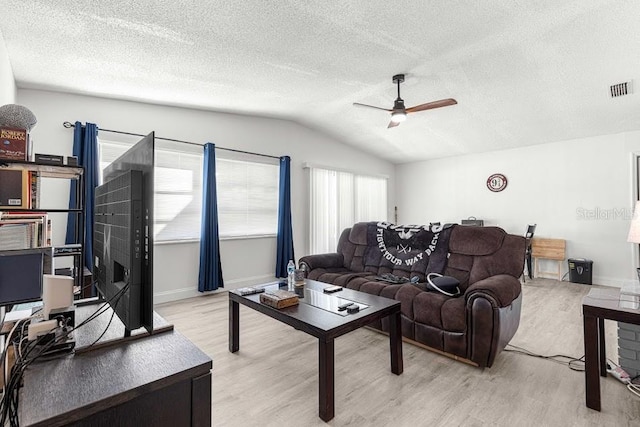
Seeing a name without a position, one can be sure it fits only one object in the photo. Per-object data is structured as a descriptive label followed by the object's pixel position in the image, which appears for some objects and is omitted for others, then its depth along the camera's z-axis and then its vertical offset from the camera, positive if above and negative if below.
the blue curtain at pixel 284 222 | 4.90 -0.01
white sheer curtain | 5.47 +0.34
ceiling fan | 3.28 +1.22
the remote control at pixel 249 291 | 2.47 -0.56
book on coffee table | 2.09 -0.54
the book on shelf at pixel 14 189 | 1.48 +0.18
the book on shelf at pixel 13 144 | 1.47 +0.40
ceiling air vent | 3.34 +1.42
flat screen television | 0.81 -0.05
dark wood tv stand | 0.68 -0.39
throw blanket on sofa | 3.08 -0.30
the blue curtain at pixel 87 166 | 3.17 +0.61
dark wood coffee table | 1.70 -0.62
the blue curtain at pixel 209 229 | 4.08 -0.09
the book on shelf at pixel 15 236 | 1.50 -0.06
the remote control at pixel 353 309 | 1.99 -0.58
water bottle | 2.66 -0.47
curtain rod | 3.28 +1.05
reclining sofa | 2.16 -0.52
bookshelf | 1.50 +0.09
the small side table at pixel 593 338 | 1.68 -0.67
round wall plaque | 5.66 +0.67
